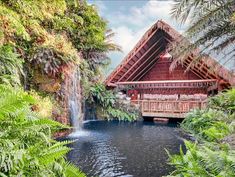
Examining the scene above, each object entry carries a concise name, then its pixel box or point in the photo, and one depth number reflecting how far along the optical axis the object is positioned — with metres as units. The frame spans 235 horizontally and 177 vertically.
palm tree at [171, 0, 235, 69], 5.11
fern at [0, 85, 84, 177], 1.91
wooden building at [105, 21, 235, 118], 10.12
